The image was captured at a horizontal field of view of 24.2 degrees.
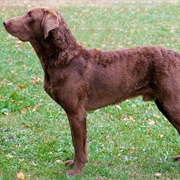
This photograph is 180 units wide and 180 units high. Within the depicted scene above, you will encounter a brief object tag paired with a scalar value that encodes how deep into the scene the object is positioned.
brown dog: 4.48
